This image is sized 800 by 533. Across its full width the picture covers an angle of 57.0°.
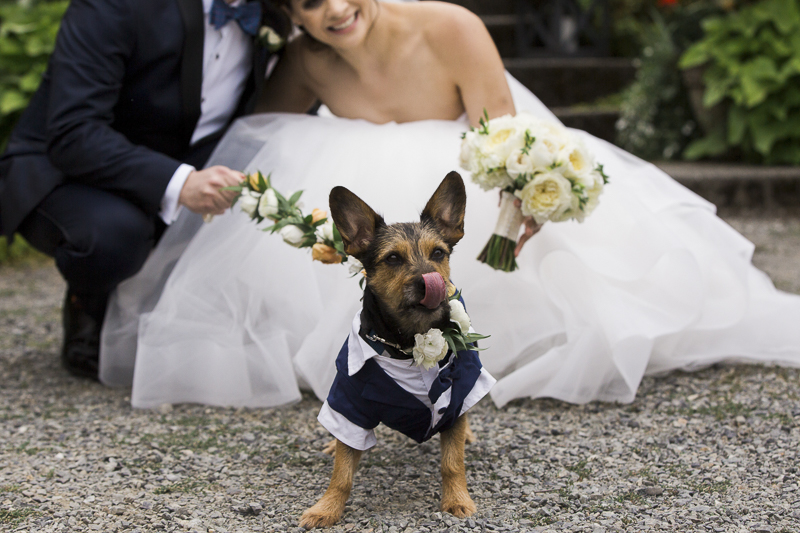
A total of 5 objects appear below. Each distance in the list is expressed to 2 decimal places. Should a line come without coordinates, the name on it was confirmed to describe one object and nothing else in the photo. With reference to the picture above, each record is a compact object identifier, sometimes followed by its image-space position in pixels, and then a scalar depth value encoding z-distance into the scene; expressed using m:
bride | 3.17
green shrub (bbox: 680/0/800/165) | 6.52
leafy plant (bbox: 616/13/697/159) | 7.40
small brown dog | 2.11
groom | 3.29
